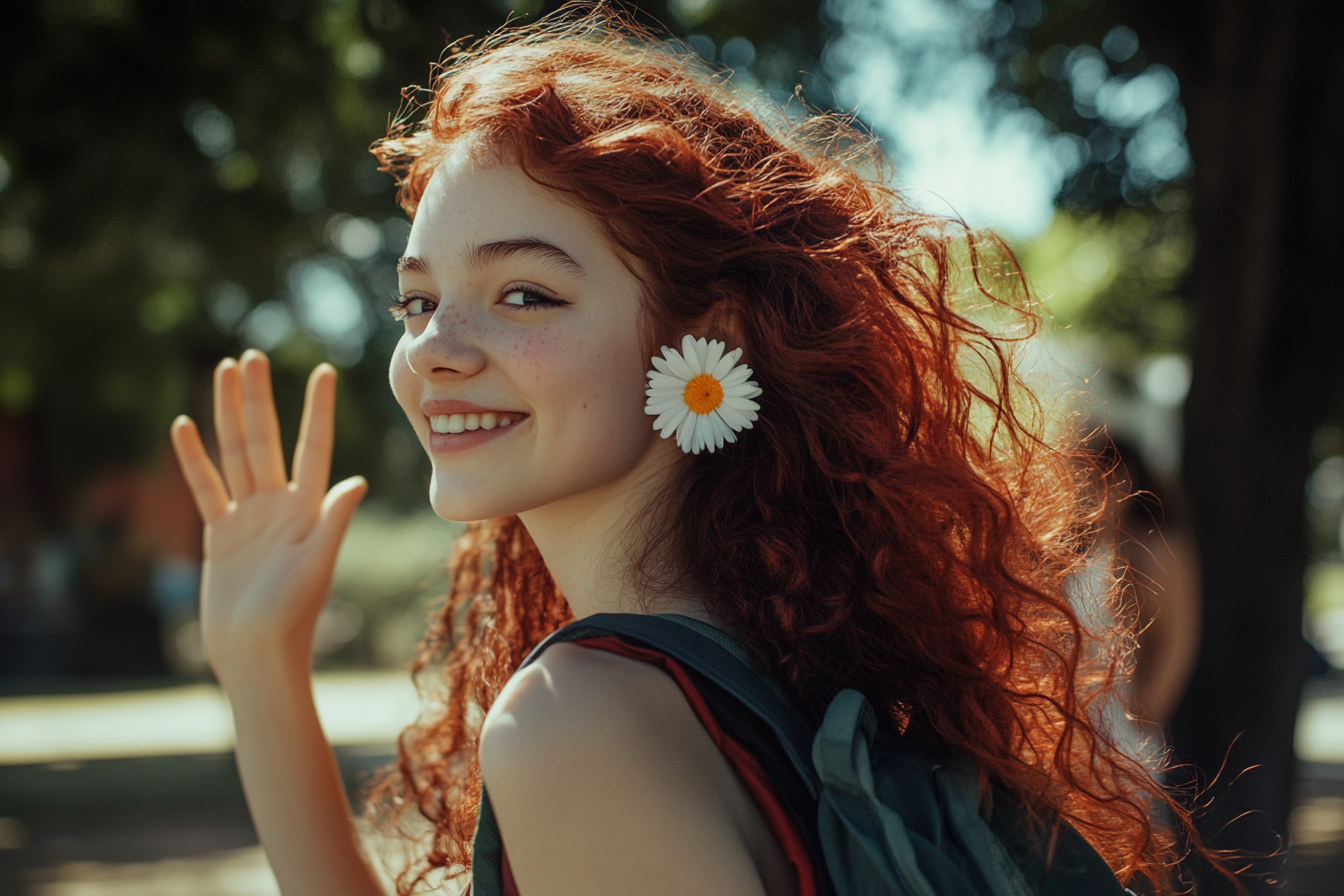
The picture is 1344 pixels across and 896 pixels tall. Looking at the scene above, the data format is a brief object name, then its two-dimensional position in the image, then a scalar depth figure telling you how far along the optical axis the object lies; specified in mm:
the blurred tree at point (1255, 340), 4531
